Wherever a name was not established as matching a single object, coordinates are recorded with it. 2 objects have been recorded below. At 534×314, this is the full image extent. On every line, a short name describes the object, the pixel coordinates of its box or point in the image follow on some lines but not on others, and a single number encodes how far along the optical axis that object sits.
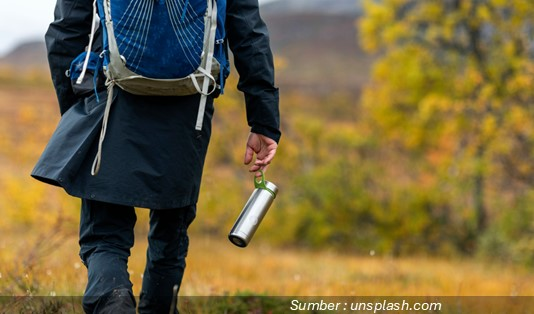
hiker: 5.41
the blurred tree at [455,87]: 25.86
